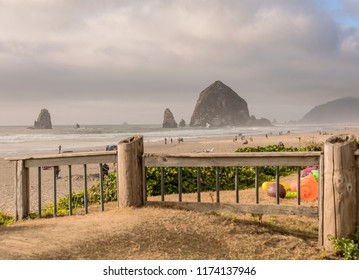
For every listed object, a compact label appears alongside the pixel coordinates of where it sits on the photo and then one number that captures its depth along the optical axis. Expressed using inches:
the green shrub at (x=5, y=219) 370.7
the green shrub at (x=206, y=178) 442.0
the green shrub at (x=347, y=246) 238.7
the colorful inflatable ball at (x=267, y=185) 445.9
